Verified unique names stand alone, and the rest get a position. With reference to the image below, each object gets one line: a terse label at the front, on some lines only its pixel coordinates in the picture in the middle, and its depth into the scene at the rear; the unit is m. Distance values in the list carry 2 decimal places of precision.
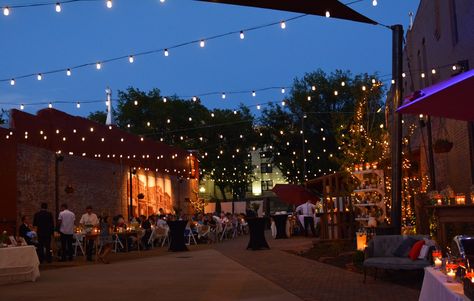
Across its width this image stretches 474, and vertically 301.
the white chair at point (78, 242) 18.16
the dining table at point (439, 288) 4.38
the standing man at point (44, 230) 15.93
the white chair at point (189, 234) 23.98
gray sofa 9.30
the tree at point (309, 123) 41.69
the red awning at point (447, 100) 5.24
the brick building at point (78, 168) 17.69
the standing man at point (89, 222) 17.03
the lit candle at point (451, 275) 5.02
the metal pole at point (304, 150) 38.59
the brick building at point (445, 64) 13.33
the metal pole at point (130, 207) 26.30
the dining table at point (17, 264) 11.68
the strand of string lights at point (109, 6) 10.74
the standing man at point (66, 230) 16.42
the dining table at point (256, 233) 19.11
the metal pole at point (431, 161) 15.92
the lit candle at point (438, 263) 5.92
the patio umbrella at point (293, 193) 27.97
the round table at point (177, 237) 20.03
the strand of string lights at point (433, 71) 12.14
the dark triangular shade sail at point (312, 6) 7.58
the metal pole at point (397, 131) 12.09
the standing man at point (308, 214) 25.95
